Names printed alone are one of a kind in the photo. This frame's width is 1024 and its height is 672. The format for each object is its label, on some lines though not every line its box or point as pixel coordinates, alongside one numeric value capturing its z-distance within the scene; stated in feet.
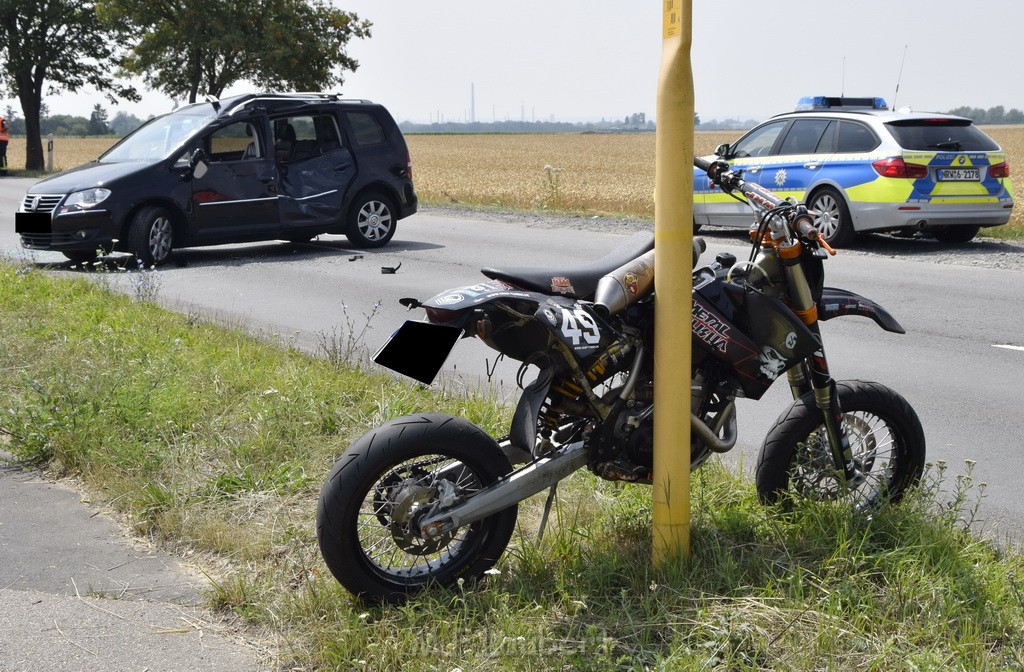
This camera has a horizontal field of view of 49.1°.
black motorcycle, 11.57
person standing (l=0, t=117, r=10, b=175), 118.11
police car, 45.09
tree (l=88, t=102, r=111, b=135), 449.48
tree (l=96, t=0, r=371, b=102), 121.70
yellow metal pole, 11.69
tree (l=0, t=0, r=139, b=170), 132.77
